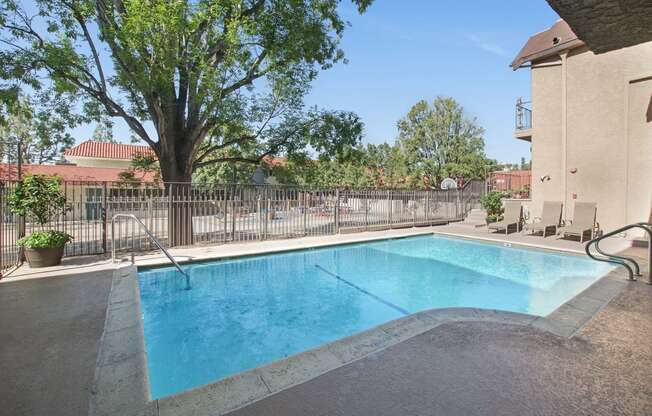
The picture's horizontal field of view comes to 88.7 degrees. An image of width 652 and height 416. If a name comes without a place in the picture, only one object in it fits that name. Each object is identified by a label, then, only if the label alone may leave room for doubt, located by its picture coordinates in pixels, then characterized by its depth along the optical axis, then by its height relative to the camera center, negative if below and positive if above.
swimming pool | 4.96 -2.19
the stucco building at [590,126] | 10.97 +2.55
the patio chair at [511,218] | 13.44 -0.89
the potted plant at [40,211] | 7.43 -0.32
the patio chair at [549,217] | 12.23 -0.78
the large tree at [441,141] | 28.45 +4.82
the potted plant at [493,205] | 15.36 -0.41
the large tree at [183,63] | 8.80 +3.95
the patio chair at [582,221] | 11.28 -0.86
